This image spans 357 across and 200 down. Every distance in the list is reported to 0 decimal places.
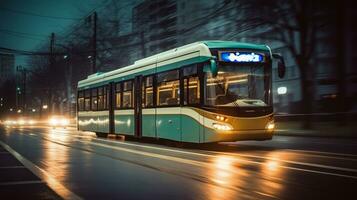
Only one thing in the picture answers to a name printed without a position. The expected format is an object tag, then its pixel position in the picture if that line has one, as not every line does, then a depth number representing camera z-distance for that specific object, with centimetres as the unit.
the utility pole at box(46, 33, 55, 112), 7339
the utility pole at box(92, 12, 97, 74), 4792
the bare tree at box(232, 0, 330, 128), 3103
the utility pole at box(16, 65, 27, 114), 10234
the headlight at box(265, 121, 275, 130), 1733
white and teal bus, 1689
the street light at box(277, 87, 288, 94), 6134
